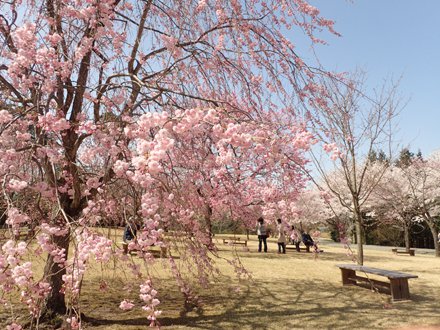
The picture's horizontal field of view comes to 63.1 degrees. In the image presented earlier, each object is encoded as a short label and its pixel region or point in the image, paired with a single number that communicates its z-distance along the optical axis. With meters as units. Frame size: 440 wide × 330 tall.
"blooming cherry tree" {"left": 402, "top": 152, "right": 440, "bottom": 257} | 21.15
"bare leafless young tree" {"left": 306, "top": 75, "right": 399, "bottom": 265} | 9.70
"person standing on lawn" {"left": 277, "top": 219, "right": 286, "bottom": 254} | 14.35
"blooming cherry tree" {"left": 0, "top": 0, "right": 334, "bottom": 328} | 2.85
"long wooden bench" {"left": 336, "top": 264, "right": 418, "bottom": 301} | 5.84
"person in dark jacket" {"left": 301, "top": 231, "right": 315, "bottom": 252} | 16.02
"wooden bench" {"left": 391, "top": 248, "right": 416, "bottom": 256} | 17.08
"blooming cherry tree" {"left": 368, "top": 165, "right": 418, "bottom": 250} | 22.20
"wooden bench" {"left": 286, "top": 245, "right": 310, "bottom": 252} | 16.27
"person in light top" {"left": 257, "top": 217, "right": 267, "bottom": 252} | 14.13
